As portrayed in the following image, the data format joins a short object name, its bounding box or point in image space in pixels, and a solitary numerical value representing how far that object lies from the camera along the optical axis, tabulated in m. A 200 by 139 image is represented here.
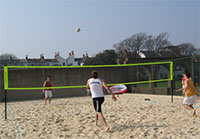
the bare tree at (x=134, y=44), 41.28
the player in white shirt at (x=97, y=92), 4.91
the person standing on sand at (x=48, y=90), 9.91
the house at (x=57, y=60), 46.21
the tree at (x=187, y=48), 44.34
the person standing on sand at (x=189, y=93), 5.80
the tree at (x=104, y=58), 38.25
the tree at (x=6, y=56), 44.09
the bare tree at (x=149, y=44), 40.97
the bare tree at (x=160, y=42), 40.84
